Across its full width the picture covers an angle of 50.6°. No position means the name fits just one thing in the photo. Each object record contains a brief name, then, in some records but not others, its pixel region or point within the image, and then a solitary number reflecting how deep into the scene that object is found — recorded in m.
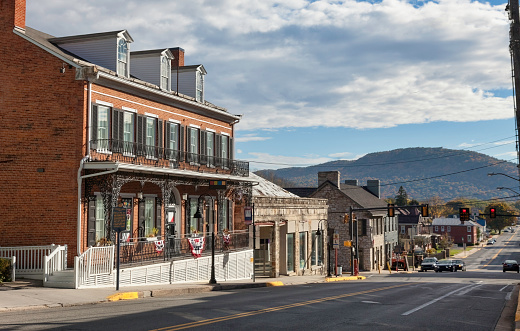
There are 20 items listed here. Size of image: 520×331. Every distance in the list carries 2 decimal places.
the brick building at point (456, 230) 158.62
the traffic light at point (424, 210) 43.33
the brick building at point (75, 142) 23.84
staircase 21.25
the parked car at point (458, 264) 62.33
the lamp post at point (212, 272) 27.31
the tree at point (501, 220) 175.02
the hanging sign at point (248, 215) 34.28
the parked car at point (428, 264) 64.88
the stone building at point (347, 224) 64.94
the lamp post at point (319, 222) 48.60
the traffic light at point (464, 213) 48.19
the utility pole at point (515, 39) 16.23
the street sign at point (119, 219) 20.84
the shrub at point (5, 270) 21.50
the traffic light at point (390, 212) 47.77
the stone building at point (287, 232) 38.19
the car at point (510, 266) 65.00
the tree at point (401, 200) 158.40
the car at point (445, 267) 62.14
